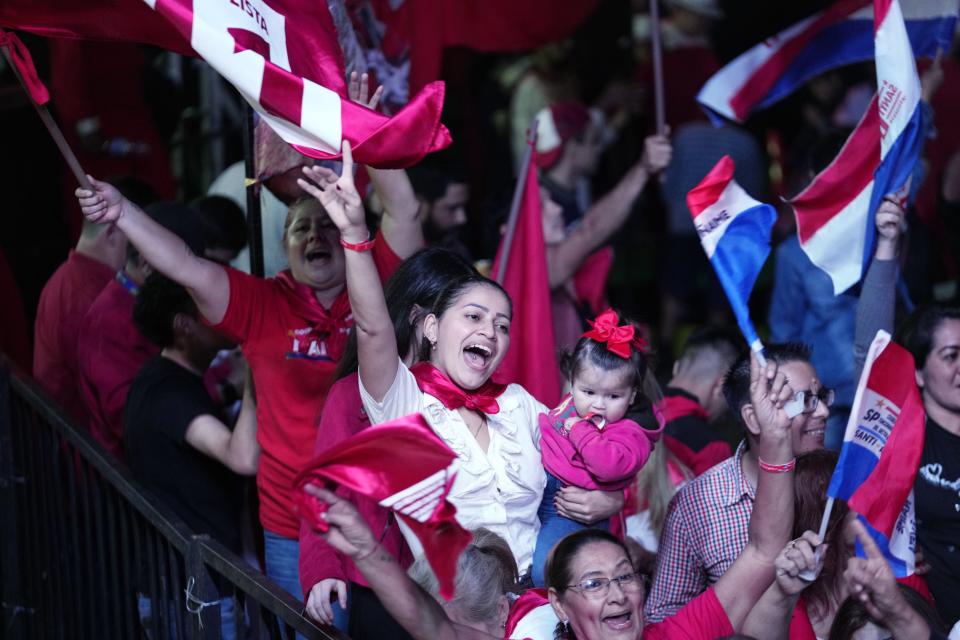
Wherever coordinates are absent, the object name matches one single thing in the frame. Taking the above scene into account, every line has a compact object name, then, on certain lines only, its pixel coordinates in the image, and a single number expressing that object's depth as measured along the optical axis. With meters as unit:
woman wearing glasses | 6.61
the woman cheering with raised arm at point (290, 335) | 8.64
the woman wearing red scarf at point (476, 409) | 7.42
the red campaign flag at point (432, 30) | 12.01
